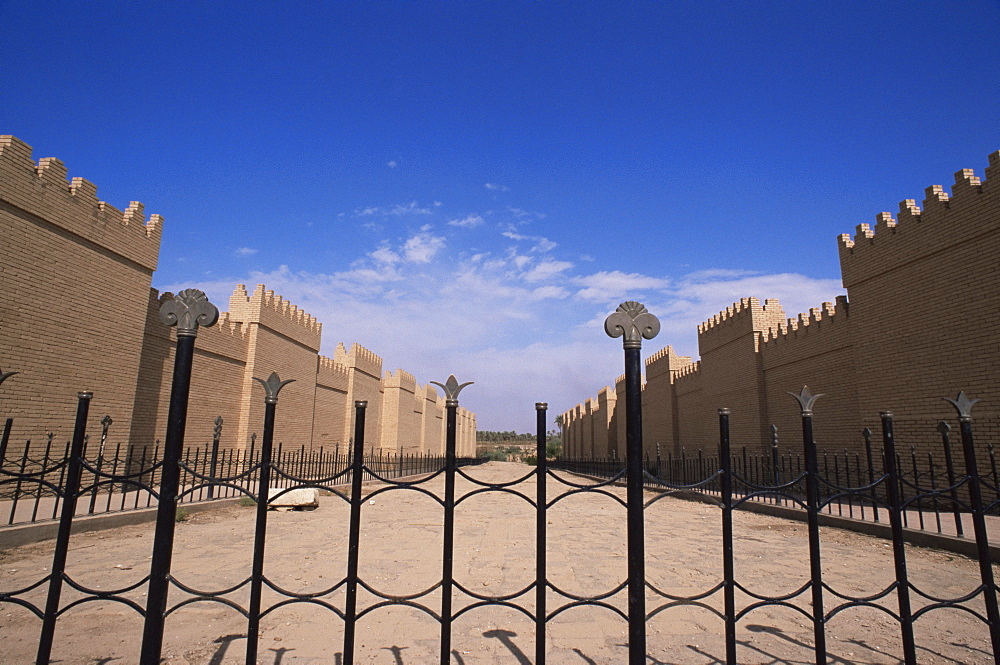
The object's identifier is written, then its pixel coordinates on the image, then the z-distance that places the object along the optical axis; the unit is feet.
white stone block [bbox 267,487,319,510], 37.61
